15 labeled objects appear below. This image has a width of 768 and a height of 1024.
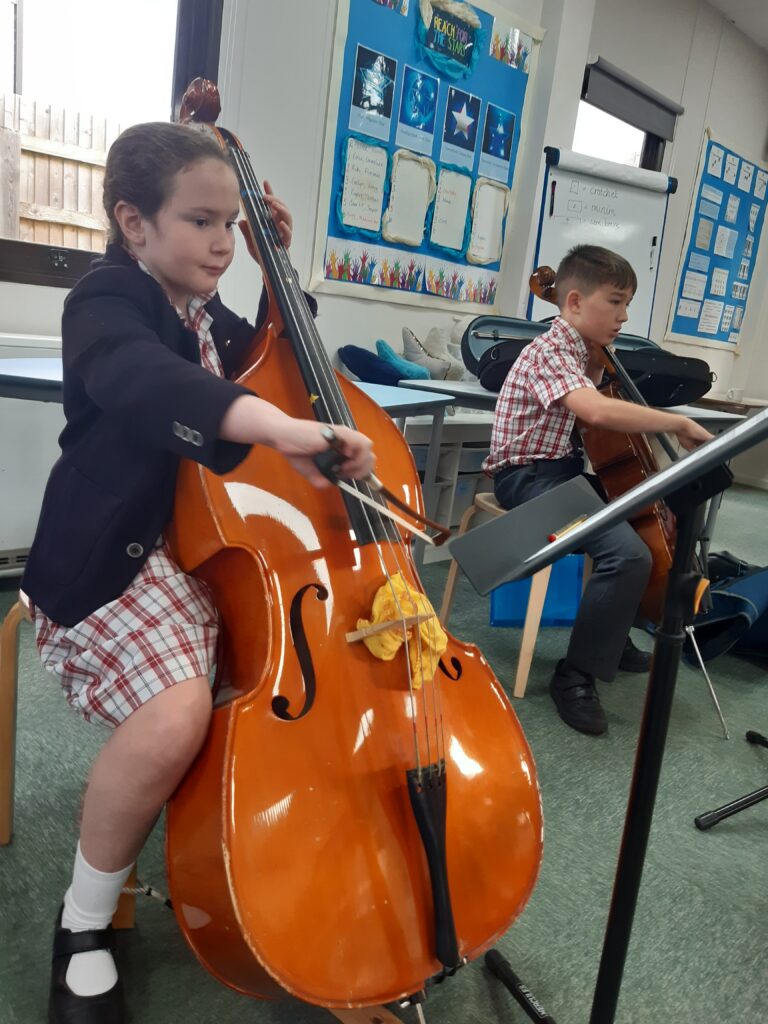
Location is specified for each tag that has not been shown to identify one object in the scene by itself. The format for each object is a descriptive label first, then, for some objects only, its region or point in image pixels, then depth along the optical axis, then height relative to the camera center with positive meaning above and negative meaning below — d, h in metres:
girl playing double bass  0.79 -0.29
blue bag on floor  2.08 -0.67
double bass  0.68 -0.43
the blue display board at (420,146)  2.80 +0.72
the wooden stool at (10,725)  1.00 -0.63
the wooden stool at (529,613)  1.81 -0.63
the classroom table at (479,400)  2.21 -0.16
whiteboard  3.56 +0.67
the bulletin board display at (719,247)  4.64 +0.75
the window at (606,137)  3.98 +1.15
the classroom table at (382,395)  1.42 -0.18
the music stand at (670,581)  0.55 -0.18
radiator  1.96 -0.44
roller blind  3.76 +1.30
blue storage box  2.21 -0.73
